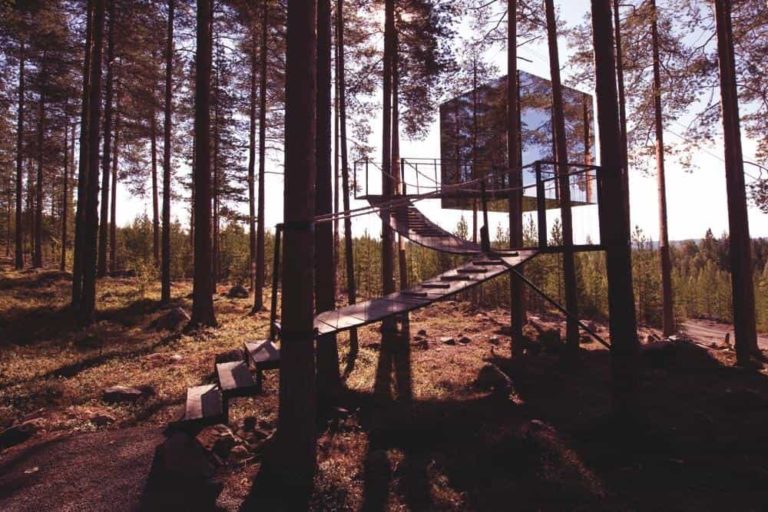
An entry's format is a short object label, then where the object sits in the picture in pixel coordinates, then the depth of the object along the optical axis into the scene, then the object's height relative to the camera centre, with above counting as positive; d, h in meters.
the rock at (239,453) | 4.52 -1.92
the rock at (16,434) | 4.71 -1.76
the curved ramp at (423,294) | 5.05 -0.27
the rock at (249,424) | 5.25 -1.86
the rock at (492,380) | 6.91 -1.85
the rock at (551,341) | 10.44 -1.76
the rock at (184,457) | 4.00 -1.76
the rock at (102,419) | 5.30 -1.80
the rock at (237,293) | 18.33 -0.68
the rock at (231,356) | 7.94 -1.52
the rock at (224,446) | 4.51 -1.85
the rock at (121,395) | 6.16 -1.71
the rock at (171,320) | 11.32 -1.16
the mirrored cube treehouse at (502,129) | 13.74 +5.55
